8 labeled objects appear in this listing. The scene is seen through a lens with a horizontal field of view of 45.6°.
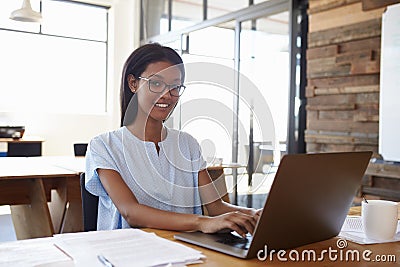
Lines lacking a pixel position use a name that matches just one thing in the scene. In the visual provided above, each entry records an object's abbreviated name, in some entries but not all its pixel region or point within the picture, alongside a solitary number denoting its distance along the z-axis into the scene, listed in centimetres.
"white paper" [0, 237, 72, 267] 91
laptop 94
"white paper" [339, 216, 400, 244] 118
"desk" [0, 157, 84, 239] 286
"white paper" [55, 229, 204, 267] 93
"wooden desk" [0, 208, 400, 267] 94
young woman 141
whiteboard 292
